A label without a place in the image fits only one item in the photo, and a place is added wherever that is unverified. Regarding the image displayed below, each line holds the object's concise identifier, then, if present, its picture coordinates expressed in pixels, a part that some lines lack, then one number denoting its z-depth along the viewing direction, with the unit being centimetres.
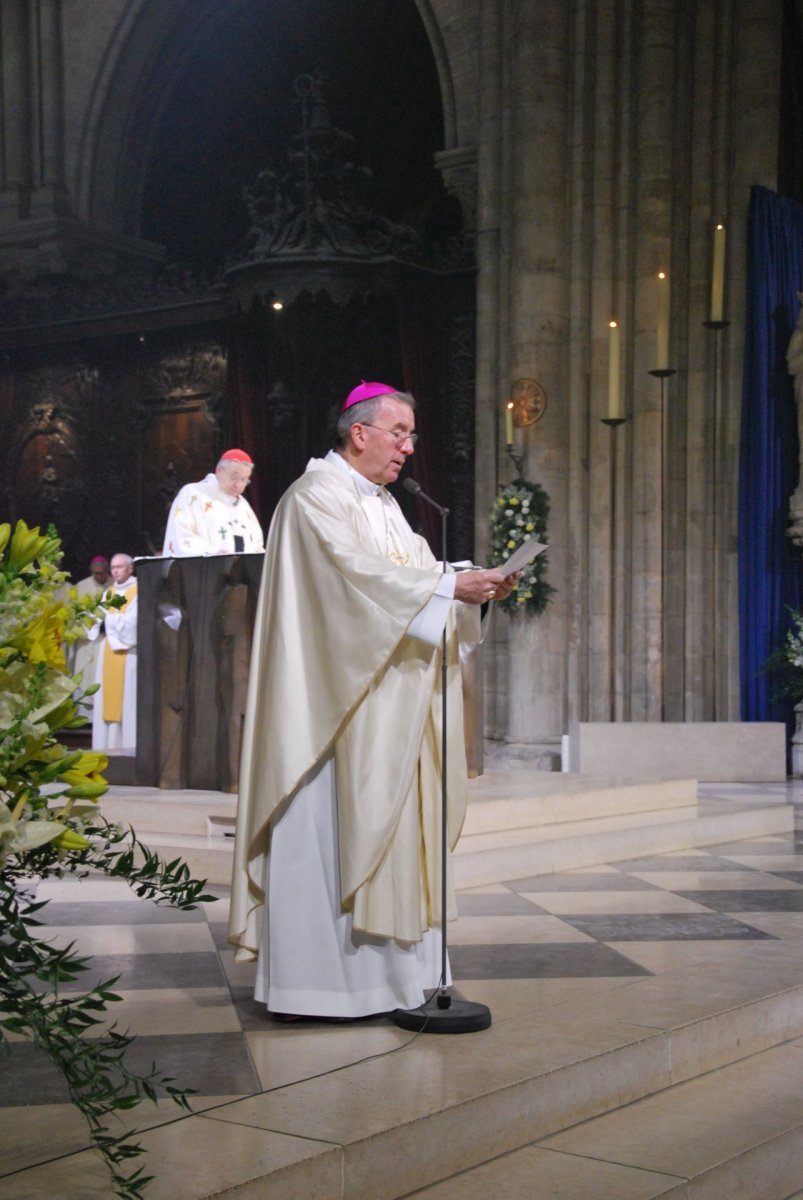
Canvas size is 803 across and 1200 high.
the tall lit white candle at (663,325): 980
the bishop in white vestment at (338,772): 372
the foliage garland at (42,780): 182
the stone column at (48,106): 1475
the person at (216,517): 820
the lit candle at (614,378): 991
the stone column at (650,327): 1175
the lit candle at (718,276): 974
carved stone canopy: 1202
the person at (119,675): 956
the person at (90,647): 1291
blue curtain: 1182
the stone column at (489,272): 1205
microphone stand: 366
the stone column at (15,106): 1485
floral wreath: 1120
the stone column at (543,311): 1158
